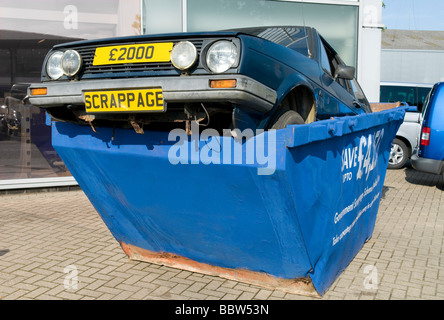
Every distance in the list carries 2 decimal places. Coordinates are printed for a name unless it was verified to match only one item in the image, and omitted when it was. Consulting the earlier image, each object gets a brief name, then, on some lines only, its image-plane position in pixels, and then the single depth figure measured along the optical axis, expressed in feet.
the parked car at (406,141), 37.50
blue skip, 10.07
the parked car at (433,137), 28.73
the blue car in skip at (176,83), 9.40
